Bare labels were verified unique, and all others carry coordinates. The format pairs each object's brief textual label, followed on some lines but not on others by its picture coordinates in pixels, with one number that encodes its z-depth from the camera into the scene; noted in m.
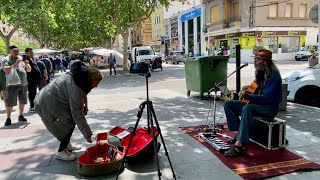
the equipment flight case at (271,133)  3.60
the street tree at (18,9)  15.73
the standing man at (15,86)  5.30
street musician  3.50
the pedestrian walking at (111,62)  17.68
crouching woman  3.13
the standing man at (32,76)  6.26
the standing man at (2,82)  5.81
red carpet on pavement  3.09
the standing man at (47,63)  9.26
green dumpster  7.30
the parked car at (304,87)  5.90
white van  21.43
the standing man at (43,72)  7.34
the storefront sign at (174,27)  40.81
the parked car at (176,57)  26.00
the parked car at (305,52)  22.77
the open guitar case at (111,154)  3.08
